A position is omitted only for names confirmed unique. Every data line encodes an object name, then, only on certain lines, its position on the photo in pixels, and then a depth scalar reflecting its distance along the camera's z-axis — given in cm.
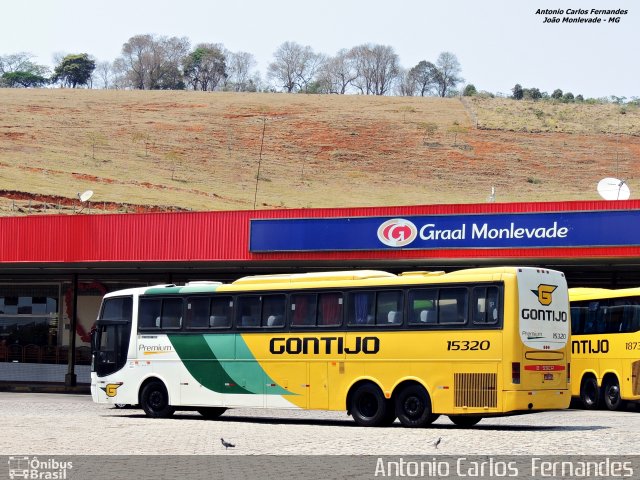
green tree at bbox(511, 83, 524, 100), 13812
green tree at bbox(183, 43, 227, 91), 16338
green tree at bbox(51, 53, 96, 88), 16400
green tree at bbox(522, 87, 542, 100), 13562
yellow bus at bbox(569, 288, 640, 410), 3023
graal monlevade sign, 3095
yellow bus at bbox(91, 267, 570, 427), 2234
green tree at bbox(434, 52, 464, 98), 16038
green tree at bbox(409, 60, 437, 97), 16050
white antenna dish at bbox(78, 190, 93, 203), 4172
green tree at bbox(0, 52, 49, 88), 16275
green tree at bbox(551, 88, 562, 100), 13575
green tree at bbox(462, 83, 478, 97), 13688
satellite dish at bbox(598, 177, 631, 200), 3581
